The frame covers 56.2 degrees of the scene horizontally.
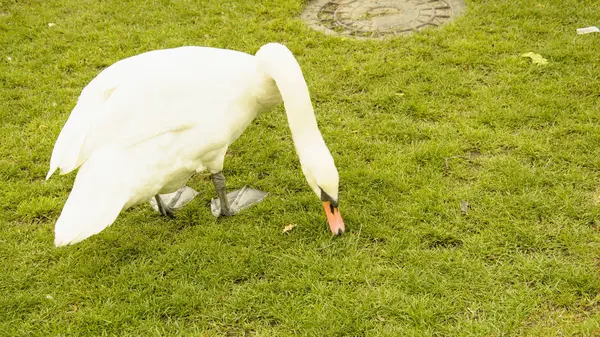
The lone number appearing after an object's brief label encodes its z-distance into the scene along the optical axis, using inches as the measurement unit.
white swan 150.9
